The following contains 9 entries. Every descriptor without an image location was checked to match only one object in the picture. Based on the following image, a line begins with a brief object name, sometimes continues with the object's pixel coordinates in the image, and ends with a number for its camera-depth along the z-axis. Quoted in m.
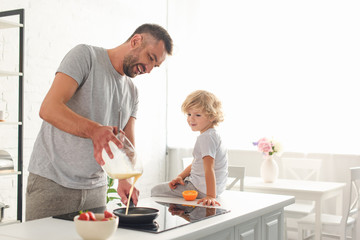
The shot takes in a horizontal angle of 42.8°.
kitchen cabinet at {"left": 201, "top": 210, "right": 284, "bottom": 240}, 1.68
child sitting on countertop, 2.18
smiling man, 1.76
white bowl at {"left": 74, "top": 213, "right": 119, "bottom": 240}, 1.24
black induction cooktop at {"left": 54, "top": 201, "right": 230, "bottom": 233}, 1.44
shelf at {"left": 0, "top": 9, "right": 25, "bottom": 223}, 2.74
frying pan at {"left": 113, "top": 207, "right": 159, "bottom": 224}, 1.46
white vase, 3.78
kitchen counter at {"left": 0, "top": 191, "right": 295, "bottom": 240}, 1.34
